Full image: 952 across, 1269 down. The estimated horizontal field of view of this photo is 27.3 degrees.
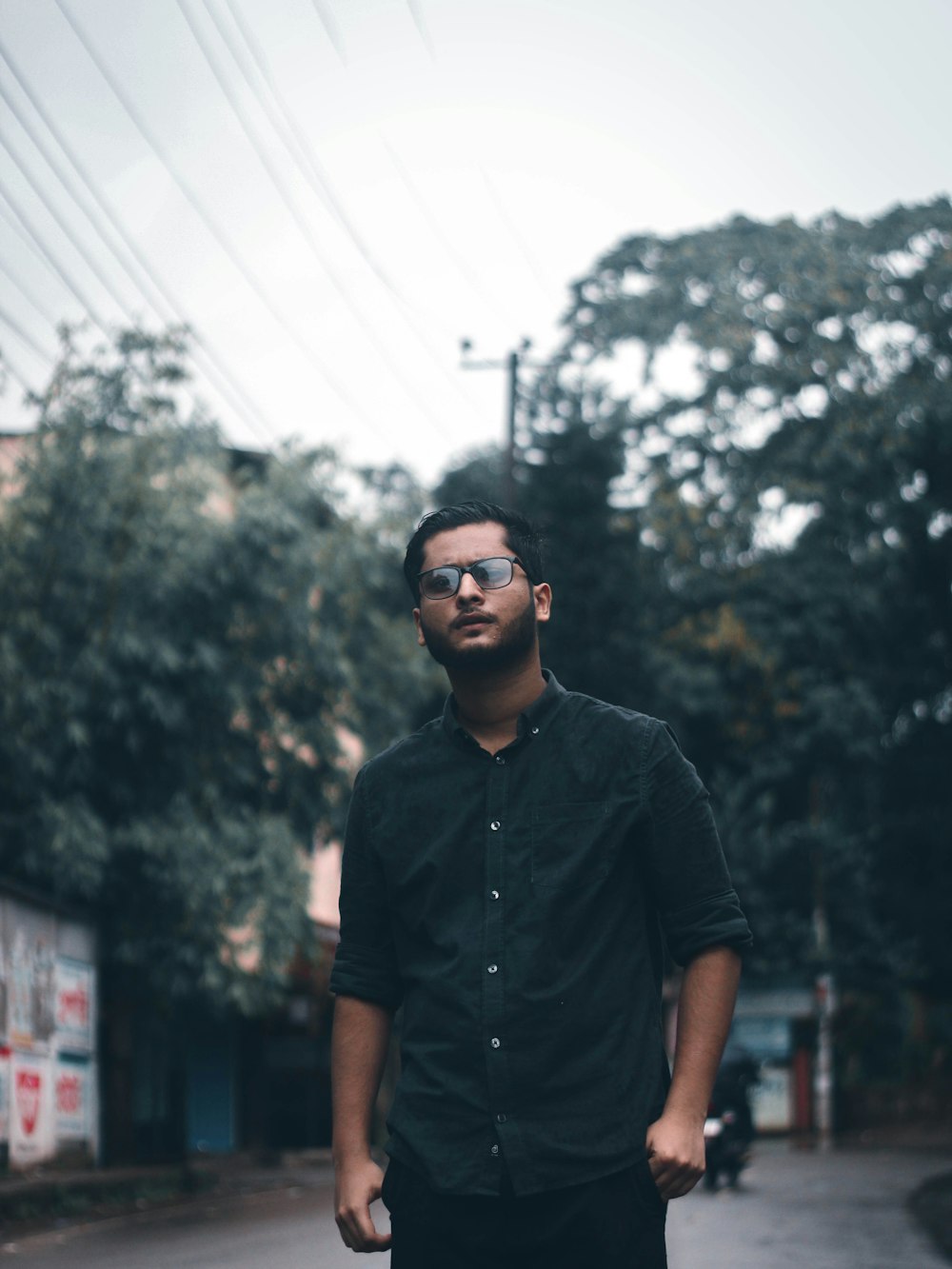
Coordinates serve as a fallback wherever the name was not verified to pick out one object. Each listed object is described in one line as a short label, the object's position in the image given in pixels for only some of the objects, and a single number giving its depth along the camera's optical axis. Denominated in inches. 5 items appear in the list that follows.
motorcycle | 729.6
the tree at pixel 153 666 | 828.6
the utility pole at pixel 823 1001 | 1509.6
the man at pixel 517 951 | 112.5
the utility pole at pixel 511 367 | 1115.5
